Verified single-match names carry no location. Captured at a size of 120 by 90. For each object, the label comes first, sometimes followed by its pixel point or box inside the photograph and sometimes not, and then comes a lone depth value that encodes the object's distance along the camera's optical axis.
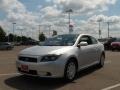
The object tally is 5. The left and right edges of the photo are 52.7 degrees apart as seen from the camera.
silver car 3.55
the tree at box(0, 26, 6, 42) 48.84
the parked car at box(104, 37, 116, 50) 15.54
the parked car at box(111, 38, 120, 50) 13.61
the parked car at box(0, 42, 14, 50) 21.15
